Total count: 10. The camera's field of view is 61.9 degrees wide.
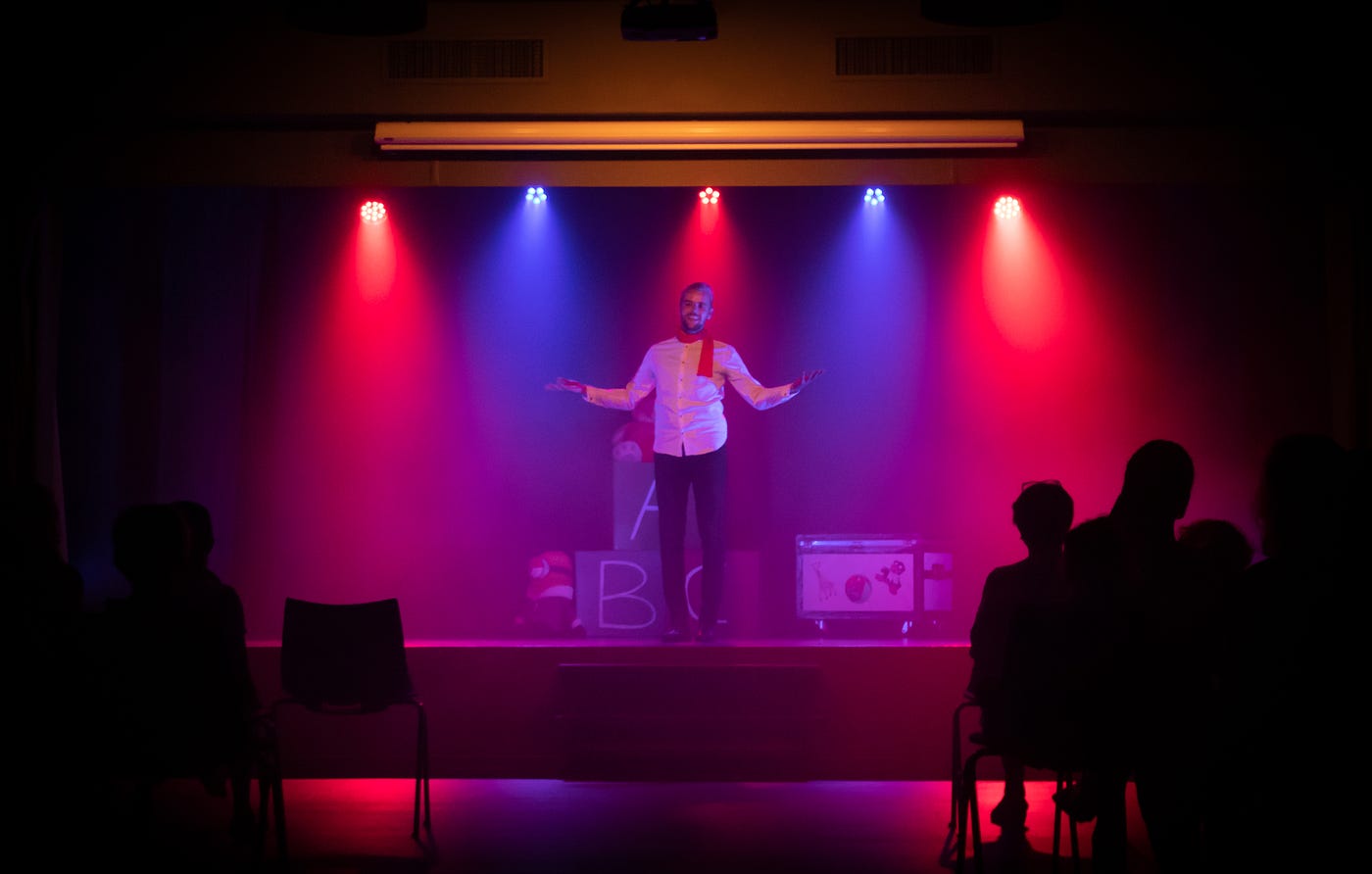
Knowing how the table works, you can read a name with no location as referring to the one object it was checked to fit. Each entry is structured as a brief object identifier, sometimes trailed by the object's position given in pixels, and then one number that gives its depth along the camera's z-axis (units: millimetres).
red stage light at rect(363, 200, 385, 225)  7637
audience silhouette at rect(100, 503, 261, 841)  3596
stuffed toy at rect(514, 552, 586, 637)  6910
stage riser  6008
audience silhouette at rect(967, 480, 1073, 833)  4137
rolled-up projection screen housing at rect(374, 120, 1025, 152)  6984
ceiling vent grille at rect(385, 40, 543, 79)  7047
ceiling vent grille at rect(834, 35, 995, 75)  7008
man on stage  6680
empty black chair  4766
